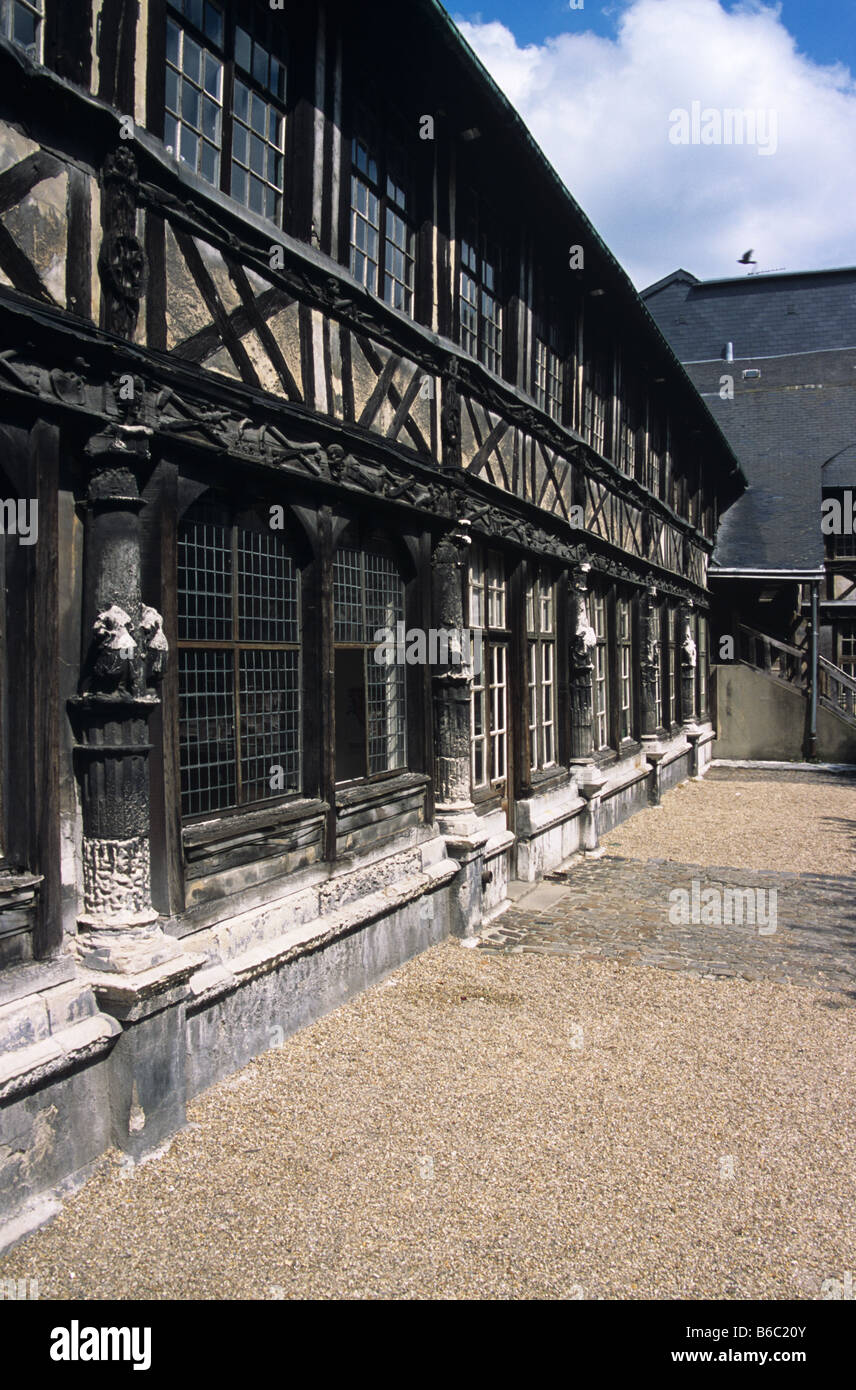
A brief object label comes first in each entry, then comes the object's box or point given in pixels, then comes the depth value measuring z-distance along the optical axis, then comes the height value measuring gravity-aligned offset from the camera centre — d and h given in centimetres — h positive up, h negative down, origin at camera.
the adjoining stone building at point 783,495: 2075 +462
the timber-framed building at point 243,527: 365 +87
